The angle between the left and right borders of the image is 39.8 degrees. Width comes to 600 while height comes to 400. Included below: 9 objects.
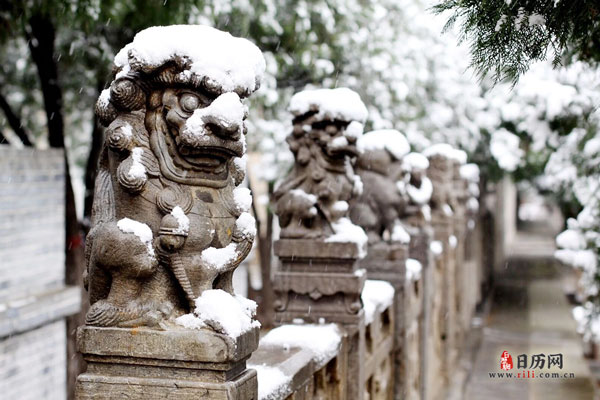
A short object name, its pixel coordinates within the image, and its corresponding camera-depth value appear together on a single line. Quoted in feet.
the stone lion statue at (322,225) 16.22
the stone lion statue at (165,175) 9.27
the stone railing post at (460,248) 42.45
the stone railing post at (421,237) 27.94
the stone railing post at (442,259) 34.30
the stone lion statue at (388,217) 22.77
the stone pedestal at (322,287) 16.47
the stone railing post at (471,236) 48.16
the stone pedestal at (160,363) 9.19
